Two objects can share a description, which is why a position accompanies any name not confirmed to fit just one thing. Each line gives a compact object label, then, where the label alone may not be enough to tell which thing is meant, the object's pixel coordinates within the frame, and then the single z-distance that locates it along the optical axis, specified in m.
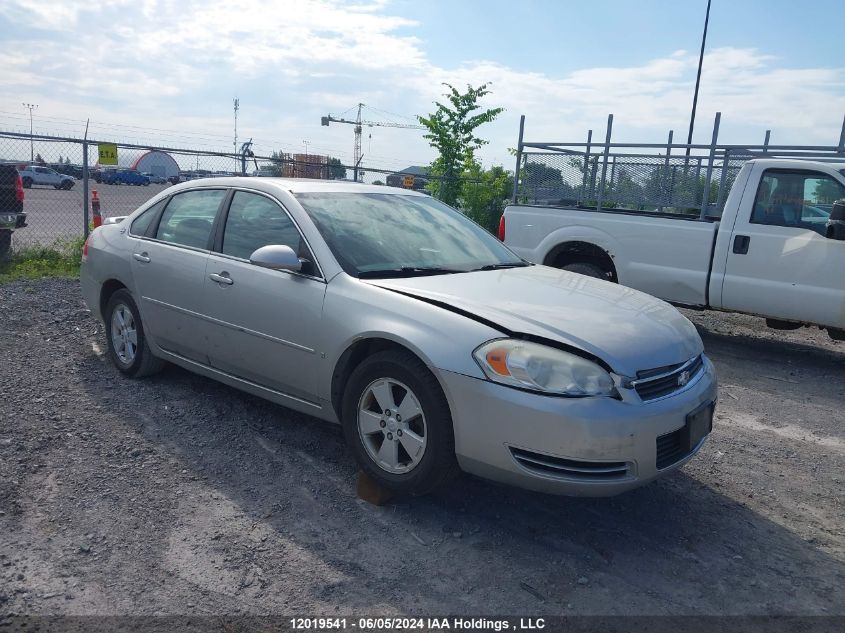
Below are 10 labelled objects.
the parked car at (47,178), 37.25
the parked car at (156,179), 26.23
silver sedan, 3.22
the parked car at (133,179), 30.28
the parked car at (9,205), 10.16
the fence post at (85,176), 10.67
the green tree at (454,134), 16.48
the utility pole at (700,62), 24.59
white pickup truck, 6.68
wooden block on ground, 3.72
